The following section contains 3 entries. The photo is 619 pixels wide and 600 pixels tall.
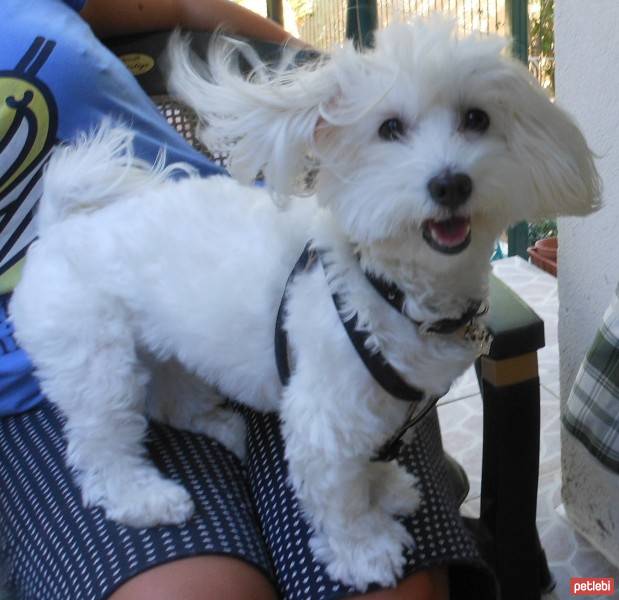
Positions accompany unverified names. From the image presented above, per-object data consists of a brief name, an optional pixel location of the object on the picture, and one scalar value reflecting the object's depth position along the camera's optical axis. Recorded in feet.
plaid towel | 2.72
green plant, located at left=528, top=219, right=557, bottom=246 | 8.57
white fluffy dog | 2.17
